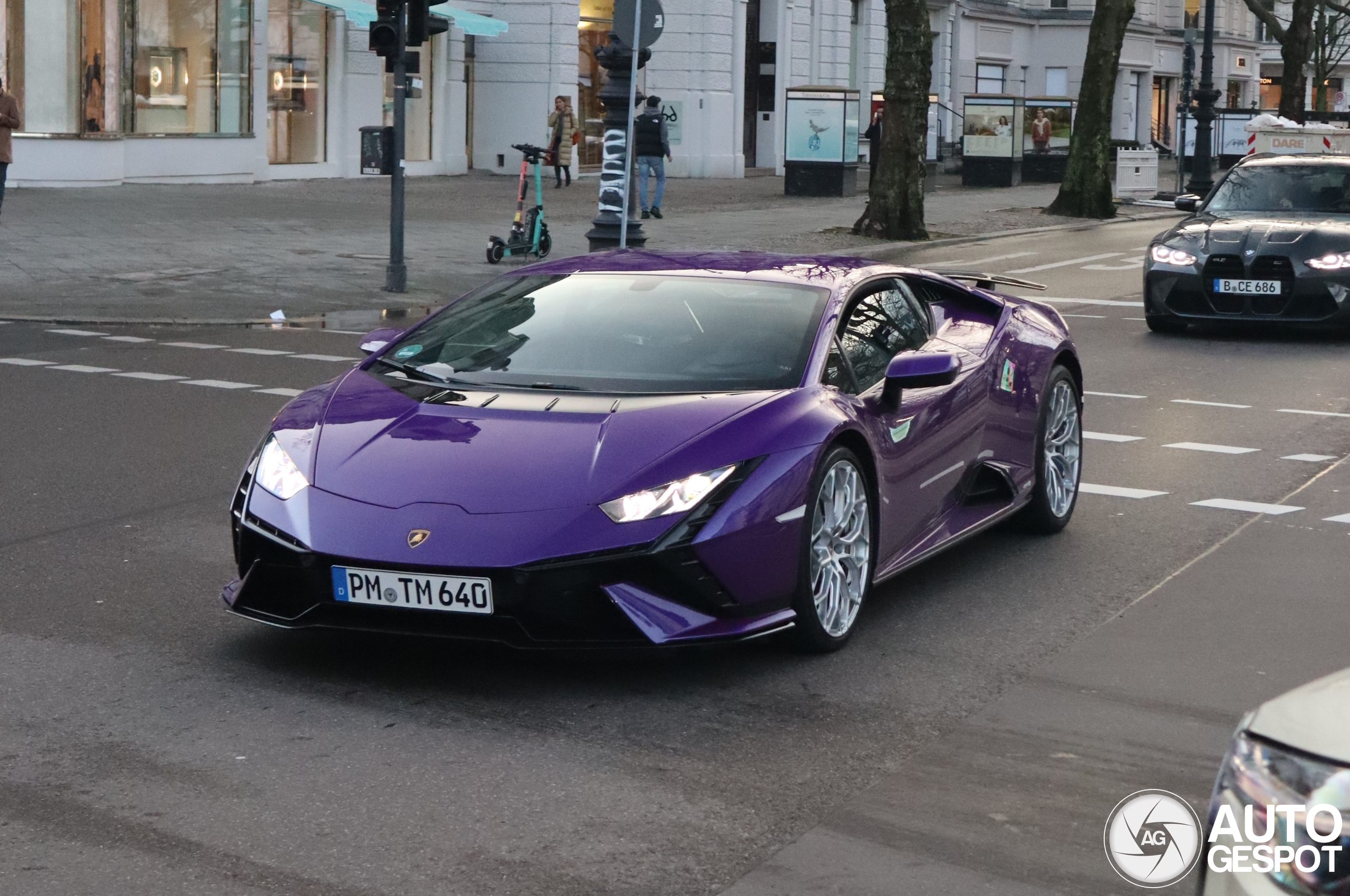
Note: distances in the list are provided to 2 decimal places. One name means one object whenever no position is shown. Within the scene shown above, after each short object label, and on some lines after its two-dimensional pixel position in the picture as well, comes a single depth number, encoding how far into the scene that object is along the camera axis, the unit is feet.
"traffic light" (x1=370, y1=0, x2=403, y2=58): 57.93
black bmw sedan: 49.65
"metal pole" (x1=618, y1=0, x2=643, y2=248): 54.44
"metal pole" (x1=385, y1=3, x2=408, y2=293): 58.70
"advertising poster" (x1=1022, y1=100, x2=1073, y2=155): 141.49
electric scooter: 68.49
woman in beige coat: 114.83
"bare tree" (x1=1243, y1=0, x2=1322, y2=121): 171.83
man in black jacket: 92.27
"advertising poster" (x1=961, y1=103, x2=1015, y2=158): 138.82
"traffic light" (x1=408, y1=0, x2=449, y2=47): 58.39
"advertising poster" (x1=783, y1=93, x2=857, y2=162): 118.93
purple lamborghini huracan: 17.63
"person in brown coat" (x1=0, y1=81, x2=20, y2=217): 74.90
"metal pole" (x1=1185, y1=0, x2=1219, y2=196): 133.08
